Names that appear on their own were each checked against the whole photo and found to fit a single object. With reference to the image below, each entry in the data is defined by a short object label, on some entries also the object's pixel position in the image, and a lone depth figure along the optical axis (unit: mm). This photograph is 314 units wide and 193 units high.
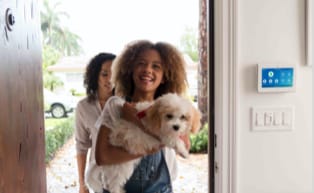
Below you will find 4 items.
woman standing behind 1597
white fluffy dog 1424
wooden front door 951
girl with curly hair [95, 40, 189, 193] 1486
